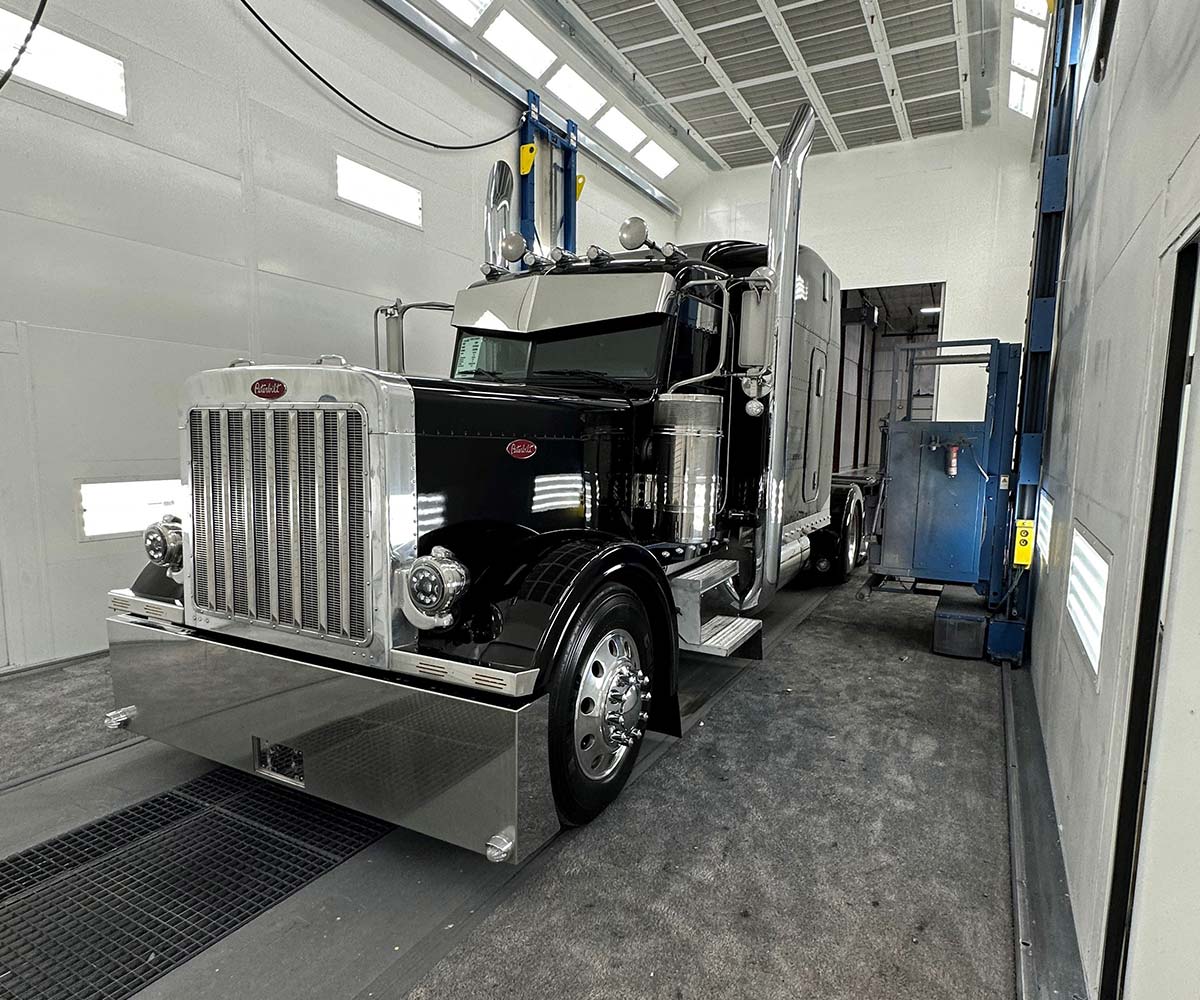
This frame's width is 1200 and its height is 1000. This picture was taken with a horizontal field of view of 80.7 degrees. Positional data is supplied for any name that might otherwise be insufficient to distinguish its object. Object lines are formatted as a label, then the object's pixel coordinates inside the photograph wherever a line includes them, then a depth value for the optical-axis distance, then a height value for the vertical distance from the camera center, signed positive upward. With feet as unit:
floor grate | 5.81 -4.46
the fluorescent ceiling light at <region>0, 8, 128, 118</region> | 11.75 +6.10
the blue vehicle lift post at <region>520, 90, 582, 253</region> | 23.40 +9.02
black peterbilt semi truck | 6.57 -1.50
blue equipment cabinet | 14.40 -1.30
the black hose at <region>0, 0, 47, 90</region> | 11.66 +6.18
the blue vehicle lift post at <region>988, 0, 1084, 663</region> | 12.92 +2.81
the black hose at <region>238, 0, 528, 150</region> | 15.36 +8.07
